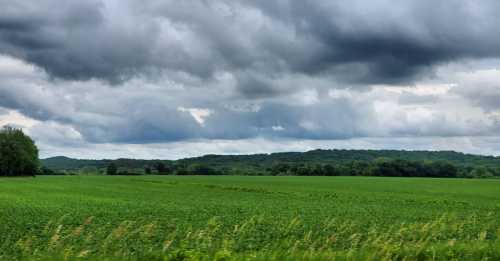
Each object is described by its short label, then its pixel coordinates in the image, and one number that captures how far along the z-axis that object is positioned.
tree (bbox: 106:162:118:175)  183.50
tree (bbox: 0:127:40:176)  146.88
